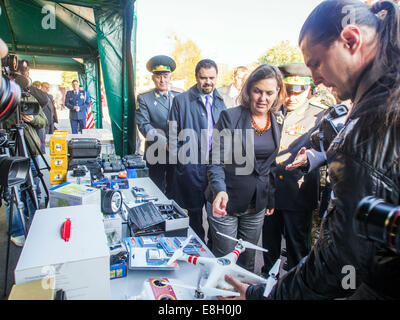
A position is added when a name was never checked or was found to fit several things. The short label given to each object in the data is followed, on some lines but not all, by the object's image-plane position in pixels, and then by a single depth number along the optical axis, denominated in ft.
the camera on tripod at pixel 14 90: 3.32
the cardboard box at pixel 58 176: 6.65
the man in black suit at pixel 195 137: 8.43
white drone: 2.99
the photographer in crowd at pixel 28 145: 8.87
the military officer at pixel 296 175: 6.36
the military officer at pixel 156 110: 10.06
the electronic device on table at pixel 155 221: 4.51
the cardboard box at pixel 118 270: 3.55
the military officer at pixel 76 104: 28.04
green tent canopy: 12.00
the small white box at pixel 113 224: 4.37
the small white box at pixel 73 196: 4.59
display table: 3.36
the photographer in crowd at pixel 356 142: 1.81
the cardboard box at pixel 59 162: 6.64
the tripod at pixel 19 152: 6.58
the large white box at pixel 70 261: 2.68
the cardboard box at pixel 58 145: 6.73
